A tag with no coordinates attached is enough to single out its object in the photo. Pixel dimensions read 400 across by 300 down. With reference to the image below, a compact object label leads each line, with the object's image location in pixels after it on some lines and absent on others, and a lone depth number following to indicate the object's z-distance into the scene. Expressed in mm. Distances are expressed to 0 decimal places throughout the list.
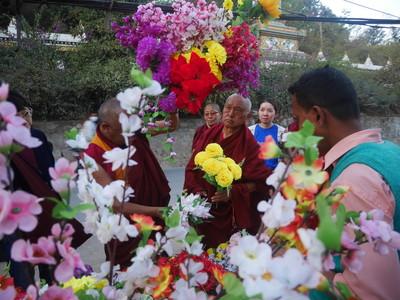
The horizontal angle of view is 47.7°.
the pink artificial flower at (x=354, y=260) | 673
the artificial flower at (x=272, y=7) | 1721
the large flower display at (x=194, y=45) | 1648
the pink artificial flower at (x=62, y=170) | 687
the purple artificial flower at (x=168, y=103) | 1691
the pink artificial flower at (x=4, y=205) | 558
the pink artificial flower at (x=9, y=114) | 586
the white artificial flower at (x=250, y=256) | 574
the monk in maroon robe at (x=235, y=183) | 3105
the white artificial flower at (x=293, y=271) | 533
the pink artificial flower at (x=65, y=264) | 633
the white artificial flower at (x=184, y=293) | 745
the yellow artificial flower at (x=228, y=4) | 1824
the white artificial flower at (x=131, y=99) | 759
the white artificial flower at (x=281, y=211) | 643
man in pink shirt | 989
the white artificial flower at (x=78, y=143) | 814
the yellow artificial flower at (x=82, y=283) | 891
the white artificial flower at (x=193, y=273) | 815
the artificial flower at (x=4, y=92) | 599
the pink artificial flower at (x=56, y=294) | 664
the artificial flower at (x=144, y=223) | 797
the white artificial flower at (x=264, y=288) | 545
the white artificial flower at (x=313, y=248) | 538
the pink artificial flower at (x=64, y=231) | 654
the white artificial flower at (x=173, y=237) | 802
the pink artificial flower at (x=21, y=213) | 572
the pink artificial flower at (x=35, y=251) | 610
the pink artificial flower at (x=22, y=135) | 585
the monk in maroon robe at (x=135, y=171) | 2029
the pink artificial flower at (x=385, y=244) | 721
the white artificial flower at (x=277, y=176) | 708
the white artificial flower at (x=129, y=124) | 782
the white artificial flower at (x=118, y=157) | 839
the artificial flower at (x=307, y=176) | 646
